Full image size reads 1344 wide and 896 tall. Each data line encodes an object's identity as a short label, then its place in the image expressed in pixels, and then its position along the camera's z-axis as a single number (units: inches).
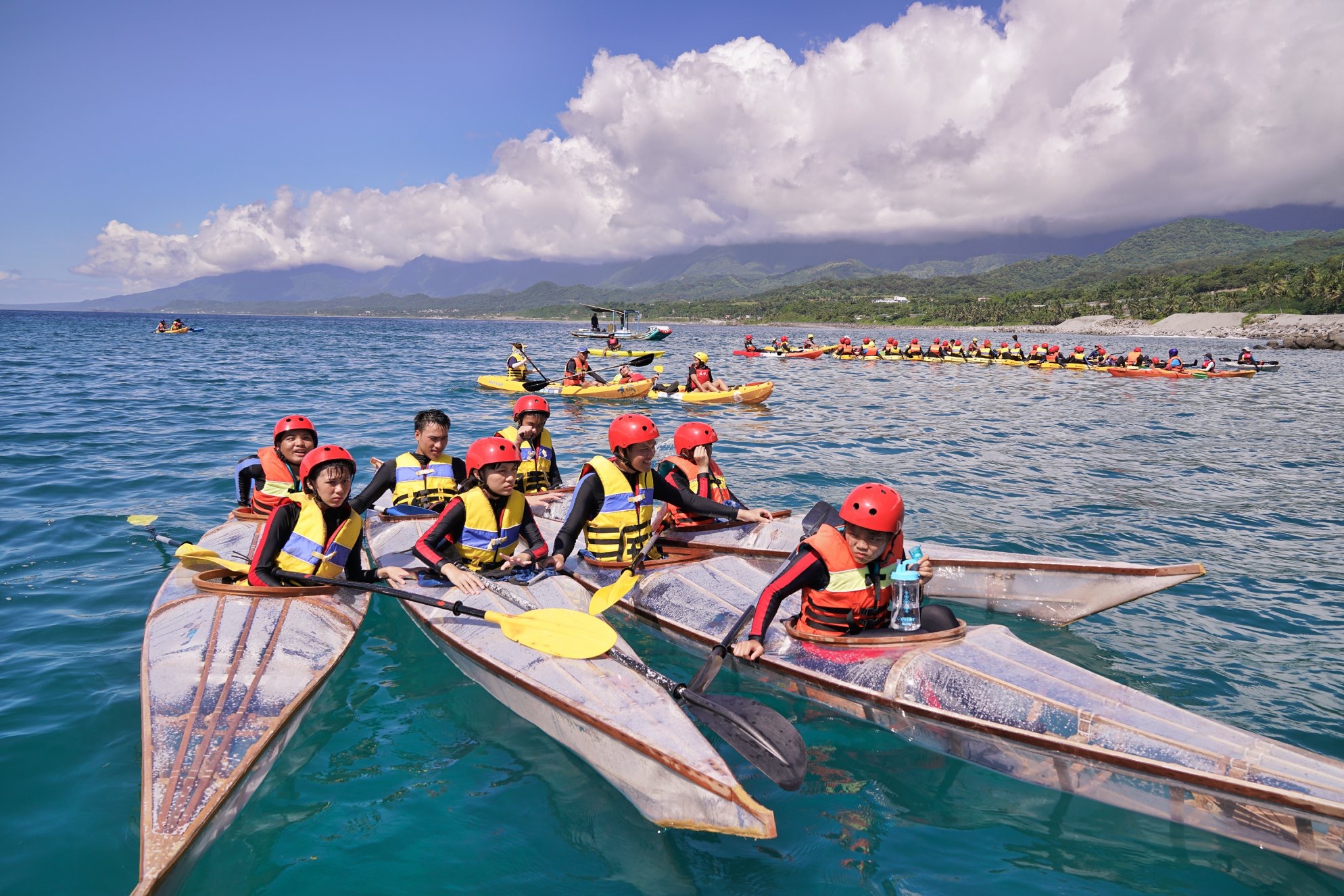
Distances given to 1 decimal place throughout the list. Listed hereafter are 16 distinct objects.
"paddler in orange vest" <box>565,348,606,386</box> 1031.0
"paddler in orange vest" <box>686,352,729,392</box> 1001.5
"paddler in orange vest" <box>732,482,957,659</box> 201.5
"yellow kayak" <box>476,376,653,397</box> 1015.6
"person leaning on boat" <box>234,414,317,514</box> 326.0
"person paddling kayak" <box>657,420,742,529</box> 338.0
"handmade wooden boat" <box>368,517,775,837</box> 158.7
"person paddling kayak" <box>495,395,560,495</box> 429.1
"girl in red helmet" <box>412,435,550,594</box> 265.4
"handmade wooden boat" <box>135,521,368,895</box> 159.0
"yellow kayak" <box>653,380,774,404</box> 976.9
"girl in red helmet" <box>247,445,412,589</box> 256.4
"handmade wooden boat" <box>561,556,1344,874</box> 159.2
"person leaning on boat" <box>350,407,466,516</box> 373.7
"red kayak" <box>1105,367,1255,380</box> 1360.7
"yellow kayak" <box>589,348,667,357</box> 1819.6
